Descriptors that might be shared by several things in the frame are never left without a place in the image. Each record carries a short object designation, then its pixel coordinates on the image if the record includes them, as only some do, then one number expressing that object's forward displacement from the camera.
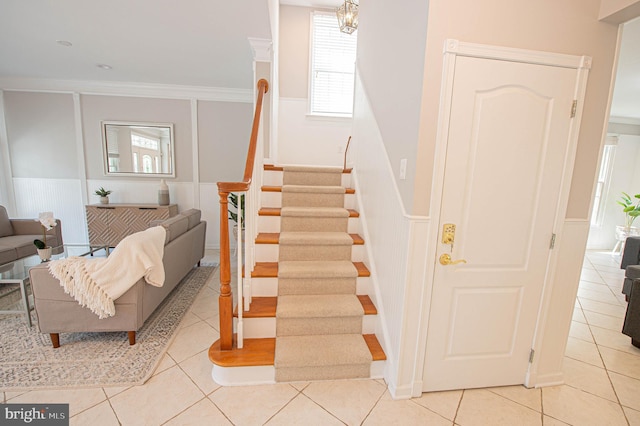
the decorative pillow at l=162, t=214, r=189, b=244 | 2.64
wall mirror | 4.50
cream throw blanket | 1.86
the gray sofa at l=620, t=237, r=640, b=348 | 2.20
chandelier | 2.67
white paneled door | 1.47
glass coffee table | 2.19
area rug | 1.67
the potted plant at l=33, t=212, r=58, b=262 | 2.51
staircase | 1.70
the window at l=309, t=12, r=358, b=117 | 4.04
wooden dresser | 4.14
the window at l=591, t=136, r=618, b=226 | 5.43
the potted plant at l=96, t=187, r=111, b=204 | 4.30
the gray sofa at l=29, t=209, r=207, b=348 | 1.88
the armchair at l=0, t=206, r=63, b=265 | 3.11
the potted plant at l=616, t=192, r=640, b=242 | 5.19
